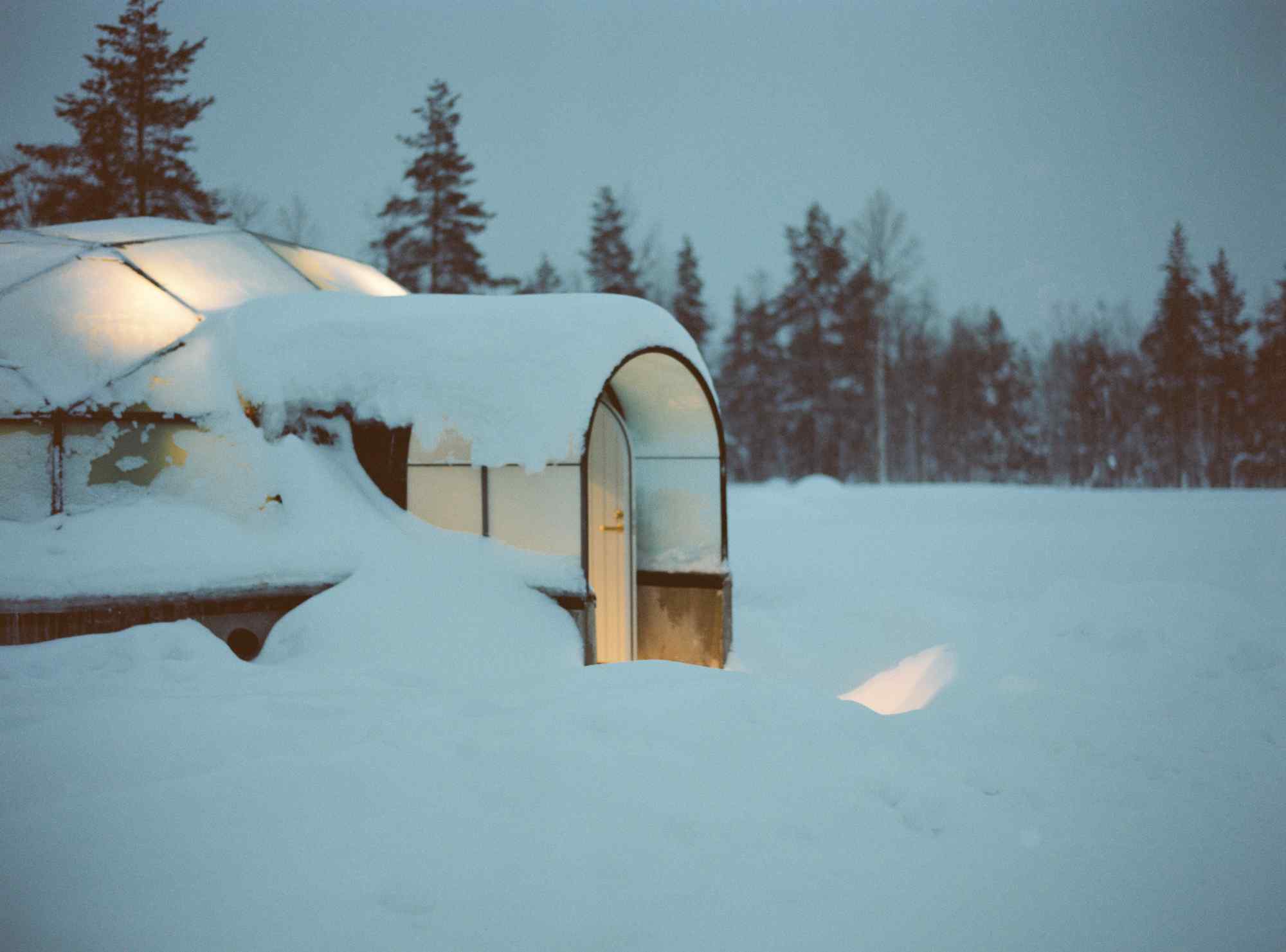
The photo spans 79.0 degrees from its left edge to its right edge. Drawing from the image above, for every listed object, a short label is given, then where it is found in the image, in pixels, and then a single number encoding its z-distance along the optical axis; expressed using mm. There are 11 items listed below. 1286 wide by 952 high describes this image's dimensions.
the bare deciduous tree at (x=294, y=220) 28109
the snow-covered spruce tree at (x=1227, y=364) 31953
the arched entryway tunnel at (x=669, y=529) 7199
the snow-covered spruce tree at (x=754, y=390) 33344
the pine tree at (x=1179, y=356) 31578
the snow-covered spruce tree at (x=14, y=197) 18109
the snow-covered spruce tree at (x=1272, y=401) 30719
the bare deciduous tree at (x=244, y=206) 26656
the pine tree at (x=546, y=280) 31328
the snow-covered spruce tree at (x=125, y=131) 17281
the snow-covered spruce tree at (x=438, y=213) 22094
